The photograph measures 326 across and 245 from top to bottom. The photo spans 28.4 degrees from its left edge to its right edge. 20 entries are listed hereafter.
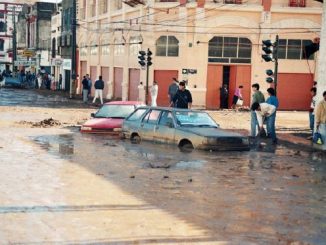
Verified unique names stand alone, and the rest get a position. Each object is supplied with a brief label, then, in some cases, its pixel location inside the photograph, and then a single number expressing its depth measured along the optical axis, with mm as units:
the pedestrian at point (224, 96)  37844
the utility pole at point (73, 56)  42156
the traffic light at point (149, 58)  35281
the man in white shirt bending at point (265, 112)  20641
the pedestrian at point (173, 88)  31569
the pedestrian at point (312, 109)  21547
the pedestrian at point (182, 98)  23094
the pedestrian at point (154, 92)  34656
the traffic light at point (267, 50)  23145
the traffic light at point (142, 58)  35656
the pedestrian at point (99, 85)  38250
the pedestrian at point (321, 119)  18458
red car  21062
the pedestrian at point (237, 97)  35938
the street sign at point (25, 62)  78875
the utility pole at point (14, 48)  84188
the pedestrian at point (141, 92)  39625
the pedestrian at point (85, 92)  40672
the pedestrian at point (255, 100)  21297
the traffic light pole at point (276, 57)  23055
